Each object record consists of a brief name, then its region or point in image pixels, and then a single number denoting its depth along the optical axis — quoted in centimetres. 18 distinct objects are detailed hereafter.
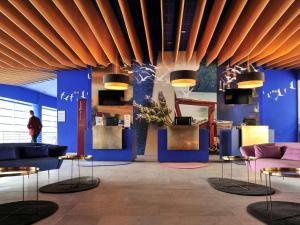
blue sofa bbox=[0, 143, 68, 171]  579
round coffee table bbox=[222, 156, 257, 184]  538
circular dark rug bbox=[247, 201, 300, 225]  311
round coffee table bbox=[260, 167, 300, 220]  339
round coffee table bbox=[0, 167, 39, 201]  365
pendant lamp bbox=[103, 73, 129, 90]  791
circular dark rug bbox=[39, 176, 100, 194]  473
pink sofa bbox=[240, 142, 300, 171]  549
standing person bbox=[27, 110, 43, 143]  948
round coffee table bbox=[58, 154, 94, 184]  554
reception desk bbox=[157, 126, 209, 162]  874
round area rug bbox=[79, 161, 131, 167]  832
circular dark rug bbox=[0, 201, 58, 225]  318
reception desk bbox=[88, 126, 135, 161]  907
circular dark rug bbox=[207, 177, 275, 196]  448
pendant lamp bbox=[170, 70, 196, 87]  778
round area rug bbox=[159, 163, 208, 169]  757
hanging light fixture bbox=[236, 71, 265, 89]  750
